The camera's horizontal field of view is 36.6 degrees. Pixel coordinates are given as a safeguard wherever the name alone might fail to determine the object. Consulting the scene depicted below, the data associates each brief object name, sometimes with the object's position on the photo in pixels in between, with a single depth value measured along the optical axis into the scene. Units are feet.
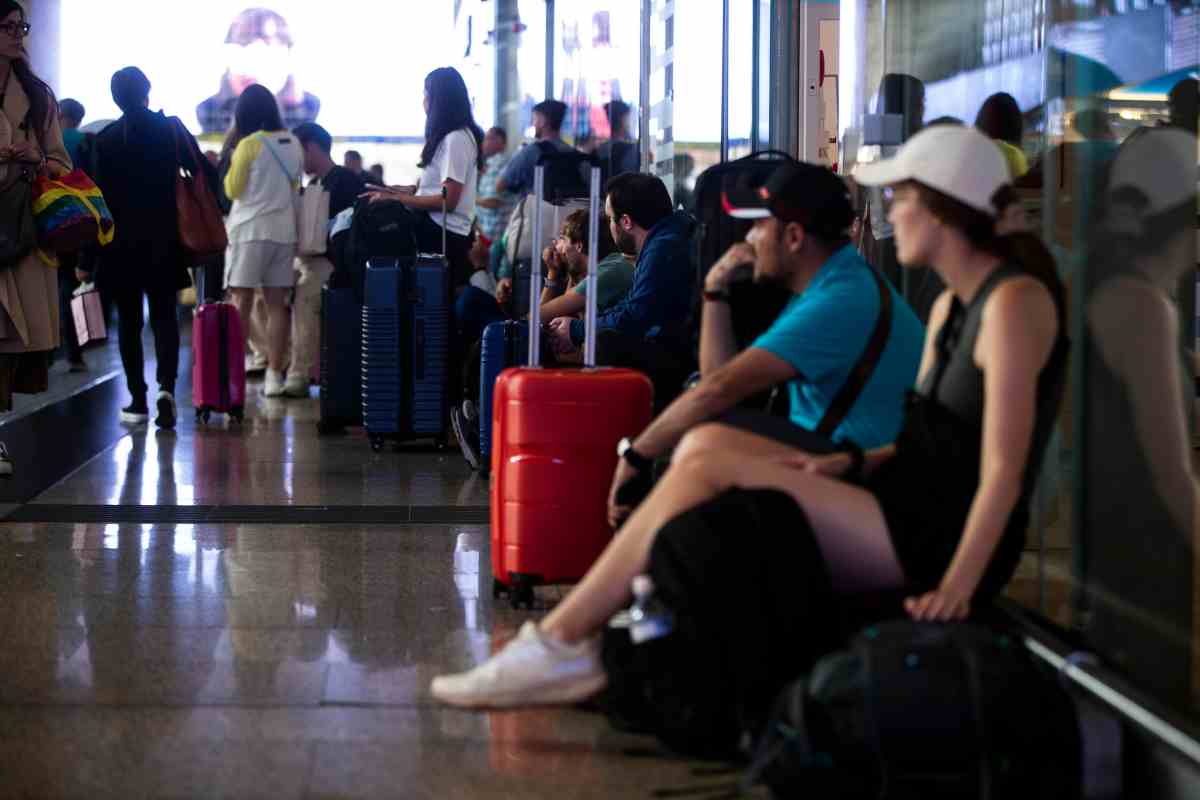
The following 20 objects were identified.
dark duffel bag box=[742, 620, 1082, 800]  9.37
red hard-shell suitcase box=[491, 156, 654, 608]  14.73
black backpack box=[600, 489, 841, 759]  10.57
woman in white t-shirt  28.58
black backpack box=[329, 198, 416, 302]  28.30
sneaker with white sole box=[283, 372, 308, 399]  36.78
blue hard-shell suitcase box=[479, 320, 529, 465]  23.71
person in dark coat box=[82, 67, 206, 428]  29.50
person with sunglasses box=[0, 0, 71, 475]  21.98
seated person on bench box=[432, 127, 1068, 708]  10.27
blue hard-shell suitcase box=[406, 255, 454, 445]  26.58
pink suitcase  30.58
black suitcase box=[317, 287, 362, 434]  28.55
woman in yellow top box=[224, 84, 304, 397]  34.45
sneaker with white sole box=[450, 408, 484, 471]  25.03
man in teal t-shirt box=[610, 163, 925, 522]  12.41
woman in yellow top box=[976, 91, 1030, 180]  15.87
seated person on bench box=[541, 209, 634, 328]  22.93
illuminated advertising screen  65.41
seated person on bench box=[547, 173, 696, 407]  20.02
